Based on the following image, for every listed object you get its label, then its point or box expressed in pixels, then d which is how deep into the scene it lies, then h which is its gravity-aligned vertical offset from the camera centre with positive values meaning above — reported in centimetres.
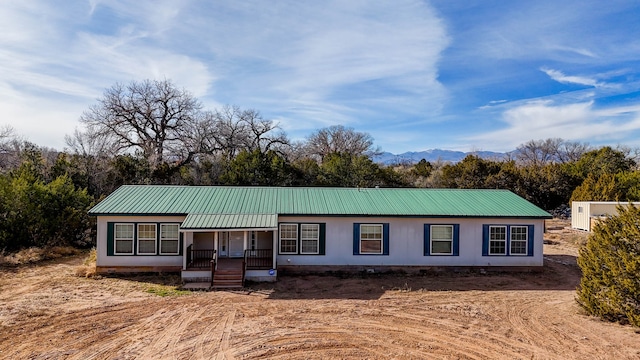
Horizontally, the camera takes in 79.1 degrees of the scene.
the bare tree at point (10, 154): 2942 +202
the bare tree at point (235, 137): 3778 +464
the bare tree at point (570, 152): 7386 +666
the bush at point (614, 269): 984 -218
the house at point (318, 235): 1513 -212
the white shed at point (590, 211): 2573 -164
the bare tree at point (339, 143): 6138 +648
